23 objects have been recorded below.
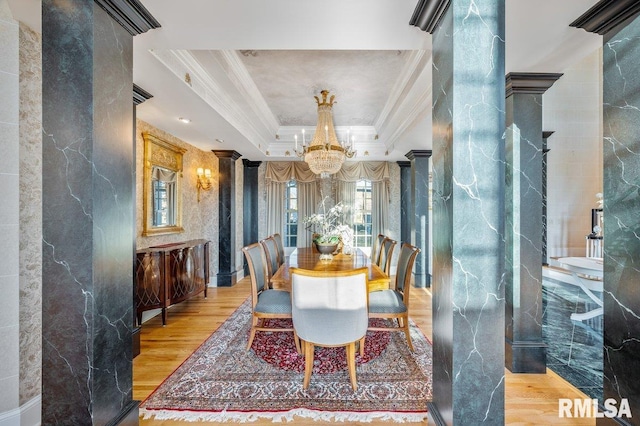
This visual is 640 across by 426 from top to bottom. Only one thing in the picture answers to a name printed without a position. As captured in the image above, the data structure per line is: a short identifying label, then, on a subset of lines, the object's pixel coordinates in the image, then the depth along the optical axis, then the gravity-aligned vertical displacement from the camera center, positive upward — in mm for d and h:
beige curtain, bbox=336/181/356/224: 6145 +403
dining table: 2463 -584
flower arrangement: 3486 -315
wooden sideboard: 3035 -768
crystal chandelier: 3514 +811
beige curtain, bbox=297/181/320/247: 6219 +184
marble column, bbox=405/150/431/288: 5043 -32
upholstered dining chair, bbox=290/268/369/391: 1885 -658
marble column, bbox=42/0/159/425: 1350 -29
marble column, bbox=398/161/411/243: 6078 +269
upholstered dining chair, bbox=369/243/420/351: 2473 -828
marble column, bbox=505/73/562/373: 2318 -89
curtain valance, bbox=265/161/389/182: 6074 +878
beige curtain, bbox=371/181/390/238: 6160 +73
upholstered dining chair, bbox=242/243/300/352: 2510 -828
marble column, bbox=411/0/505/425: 1343 +11
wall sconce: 4708 +566
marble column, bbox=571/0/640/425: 1470 +85
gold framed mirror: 3455 +328
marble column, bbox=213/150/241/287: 5086 -124
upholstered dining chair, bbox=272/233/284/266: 3942 -543
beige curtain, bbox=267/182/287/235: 6254 +140
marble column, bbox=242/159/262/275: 5957 +184
